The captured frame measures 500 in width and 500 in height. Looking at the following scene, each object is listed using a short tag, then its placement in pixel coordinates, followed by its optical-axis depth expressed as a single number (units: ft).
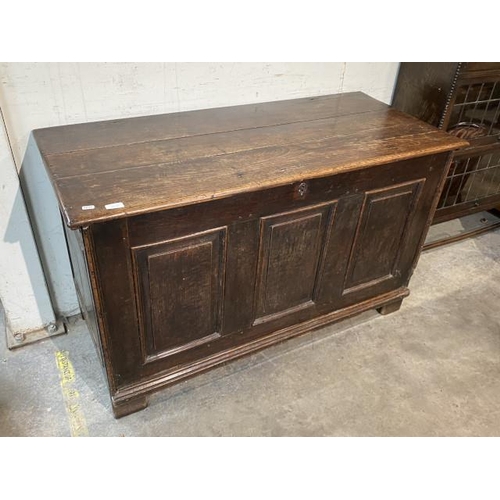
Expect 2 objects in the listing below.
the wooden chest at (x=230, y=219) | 4.20
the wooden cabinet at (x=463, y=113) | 6.43
